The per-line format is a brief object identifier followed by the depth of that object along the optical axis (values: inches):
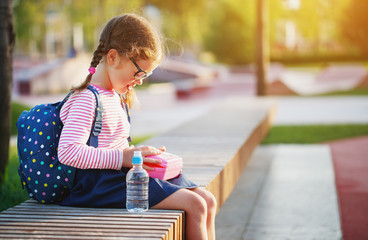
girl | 121.8
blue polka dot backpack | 127.7
